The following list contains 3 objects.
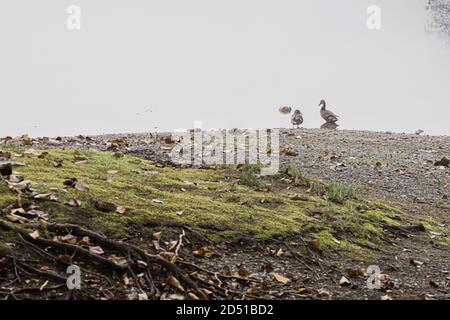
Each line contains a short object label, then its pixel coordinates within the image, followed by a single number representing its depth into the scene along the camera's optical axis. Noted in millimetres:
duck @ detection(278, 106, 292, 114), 22828
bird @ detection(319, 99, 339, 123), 21020
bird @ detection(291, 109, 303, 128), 19781
